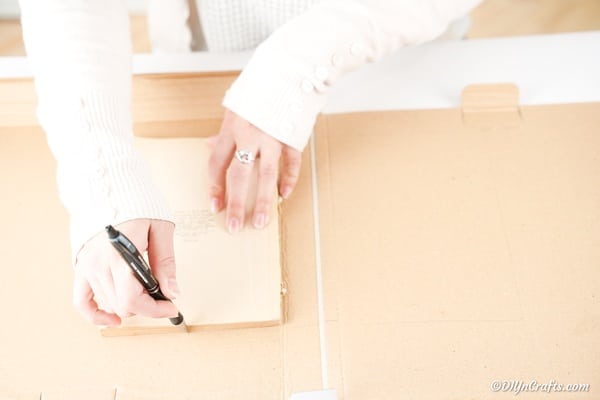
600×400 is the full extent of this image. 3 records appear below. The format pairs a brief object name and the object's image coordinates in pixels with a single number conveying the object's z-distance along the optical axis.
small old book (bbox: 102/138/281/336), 0.54
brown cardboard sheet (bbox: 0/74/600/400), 0.52
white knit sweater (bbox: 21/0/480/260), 0.54
